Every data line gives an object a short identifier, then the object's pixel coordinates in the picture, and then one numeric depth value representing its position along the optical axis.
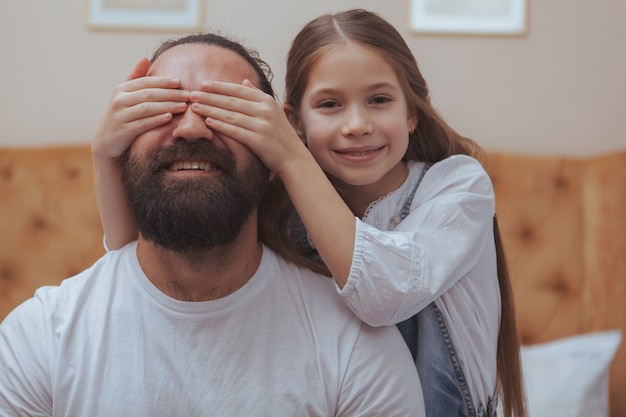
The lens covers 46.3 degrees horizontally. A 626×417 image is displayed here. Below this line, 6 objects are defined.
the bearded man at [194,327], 1.14
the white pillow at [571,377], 2.03
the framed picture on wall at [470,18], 2.45
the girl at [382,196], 1.13
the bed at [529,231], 2.26
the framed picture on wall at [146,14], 2.47
